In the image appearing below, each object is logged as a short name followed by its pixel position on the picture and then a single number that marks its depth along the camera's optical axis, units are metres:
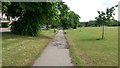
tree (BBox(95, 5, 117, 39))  10.18
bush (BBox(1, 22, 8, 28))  26.68
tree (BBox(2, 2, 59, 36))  10.07
